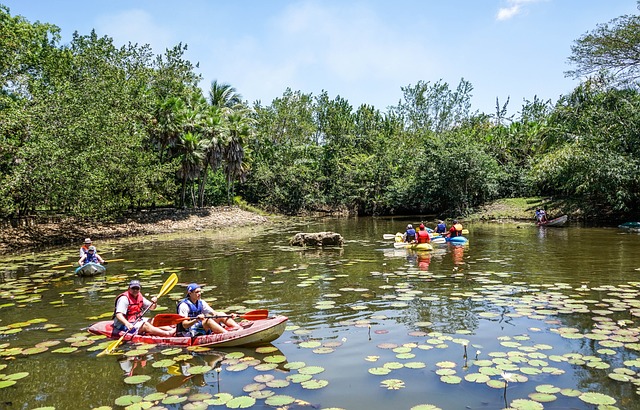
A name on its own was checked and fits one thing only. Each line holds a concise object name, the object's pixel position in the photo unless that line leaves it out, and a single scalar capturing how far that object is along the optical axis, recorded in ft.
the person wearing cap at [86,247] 43.74
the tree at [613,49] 85.46
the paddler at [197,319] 23.07
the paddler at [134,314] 23.91
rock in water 64.03
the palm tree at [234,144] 123.95
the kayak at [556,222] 87.56
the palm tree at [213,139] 117.59
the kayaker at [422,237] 56.80
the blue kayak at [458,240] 63.00
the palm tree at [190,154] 109.70
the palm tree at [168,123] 107.76
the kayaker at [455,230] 65.28
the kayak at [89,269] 42.47
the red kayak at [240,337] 22.09
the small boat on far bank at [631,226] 76.61
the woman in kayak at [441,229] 69.12
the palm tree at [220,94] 152.90
